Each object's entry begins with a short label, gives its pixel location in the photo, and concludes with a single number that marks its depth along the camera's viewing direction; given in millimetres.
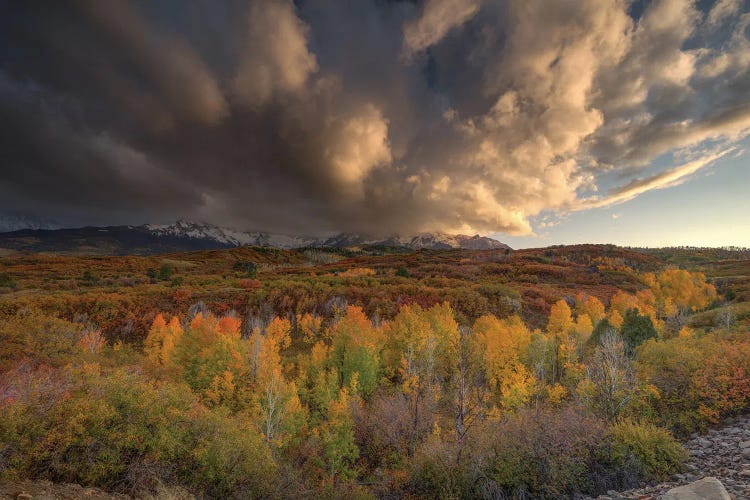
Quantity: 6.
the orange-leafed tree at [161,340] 48781
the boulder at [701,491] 9641
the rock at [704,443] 17109
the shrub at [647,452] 16203
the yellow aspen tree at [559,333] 48497
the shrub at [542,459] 18144
